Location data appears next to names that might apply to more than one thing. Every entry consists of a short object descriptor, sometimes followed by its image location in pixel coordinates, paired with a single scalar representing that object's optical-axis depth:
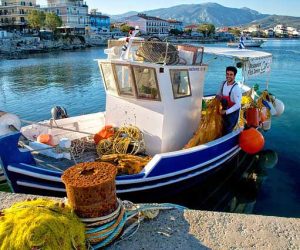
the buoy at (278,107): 12.67
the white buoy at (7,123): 7.07
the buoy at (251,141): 8.48
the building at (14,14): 94.06
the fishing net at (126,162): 6.84
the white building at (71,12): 106.94
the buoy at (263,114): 10.96
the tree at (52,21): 88.97
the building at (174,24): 144.18
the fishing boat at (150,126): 6.29
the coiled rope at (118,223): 3.36
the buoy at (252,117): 9.22
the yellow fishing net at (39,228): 2.75
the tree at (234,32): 154.68
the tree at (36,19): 86.00
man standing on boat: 7.78
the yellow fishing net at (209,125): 7.91
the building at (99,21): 116.75
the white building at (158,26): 122.31
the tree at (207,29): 143.12
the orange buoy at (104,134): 7.77
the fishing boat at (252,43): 81.93
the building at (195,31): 144.88
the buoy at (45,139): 7.71
